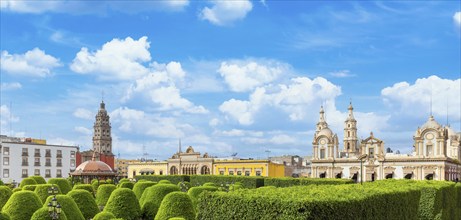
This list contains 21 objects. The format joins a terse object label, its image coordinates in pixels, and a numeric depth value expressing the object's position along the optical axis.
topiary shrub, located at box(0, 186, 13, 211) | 38.06
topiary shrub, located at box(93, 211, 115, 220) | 23.72
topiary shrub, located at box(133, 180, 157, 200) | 44.53
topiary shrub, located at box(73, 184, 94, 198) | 46.16
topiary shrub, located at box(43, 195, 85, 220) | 28.23
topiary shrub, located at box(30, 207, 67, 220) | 24.81
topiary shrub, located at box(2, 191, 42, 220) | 29.31
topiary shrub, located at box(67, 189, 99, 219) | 33.13
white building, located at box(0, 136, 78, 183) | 92.31
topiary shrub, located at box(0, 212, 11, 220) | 23.31
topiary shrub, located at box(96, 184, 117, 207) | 42.47
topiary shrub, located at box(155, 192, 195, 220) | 29.69
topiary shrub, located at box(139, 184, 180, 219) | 36.03
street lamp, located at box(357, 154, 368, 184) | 81.19
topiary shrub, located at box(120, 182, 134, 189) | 51.81
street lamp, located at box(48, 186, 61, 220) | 23.07
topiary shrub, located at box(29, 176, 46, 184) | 55.25
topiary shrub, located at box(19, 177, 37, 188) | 52.34
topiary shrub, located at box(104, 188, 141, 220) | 32.94
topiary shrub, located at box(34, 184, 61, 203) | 38.75
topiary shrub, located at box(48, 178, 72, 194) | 50.47
